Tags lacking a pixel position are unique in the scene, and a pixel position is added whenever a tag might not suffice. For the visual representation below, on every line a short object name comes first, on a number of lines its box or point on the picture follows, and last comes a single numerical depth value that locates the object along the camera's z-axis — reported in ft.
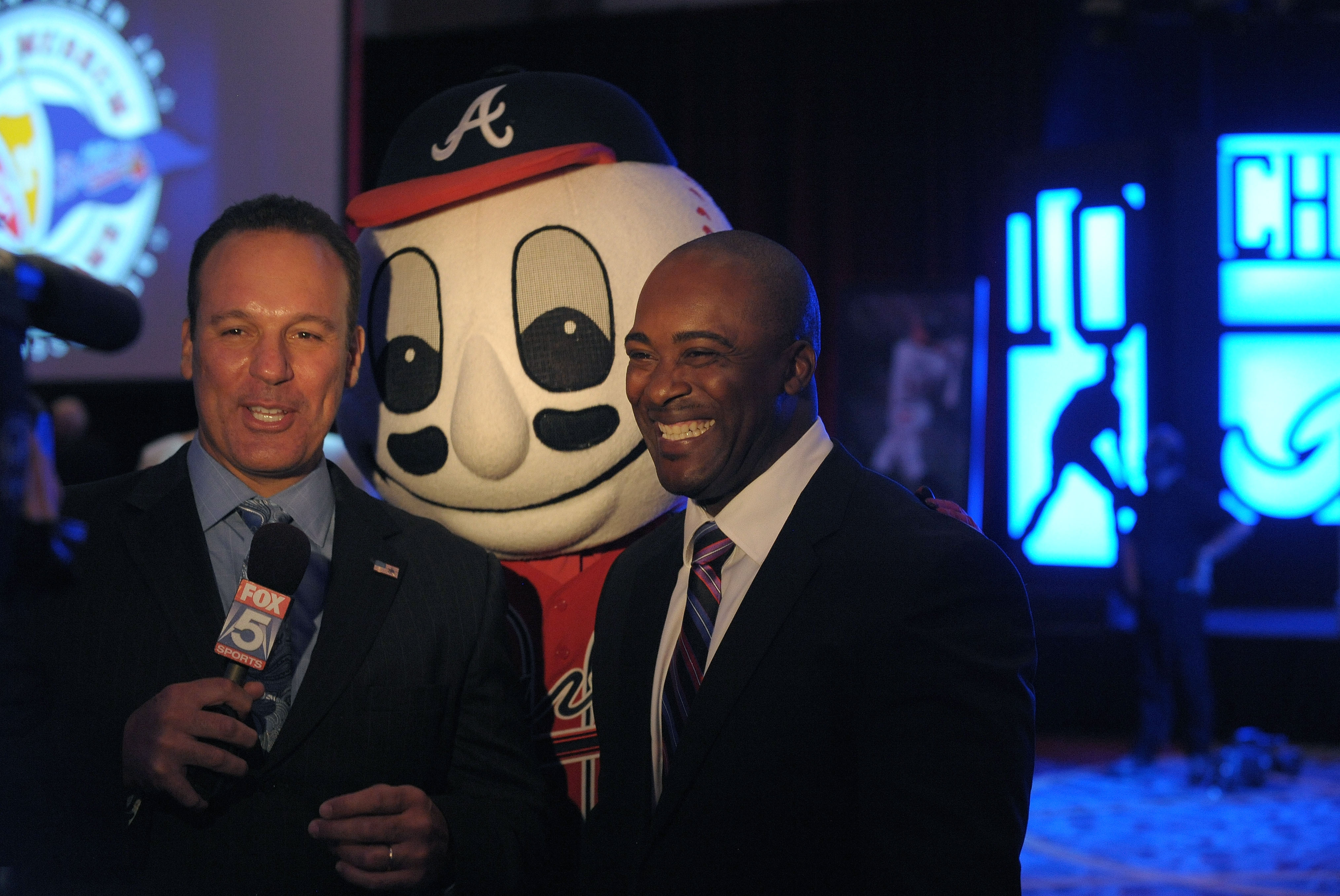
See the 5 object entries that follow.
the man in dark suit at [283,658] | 4.79
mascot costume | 7.02
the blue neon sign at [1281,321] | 21.20
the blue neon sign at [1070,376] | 20.94
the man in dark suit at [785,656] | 4.62
